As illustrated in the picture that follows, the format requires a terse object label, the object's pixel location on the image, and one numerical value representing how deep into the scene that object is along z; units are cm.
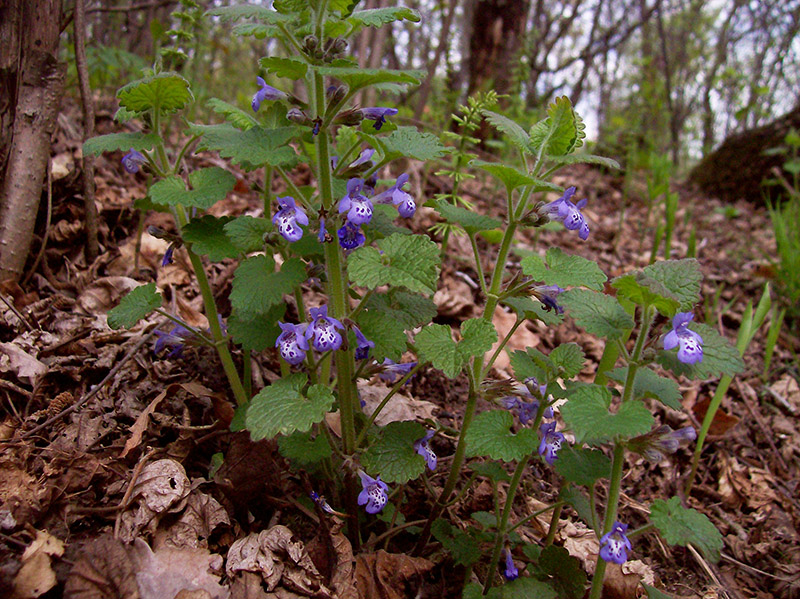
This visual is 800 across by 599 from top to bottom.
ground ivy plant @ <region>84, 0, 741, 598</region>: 24
